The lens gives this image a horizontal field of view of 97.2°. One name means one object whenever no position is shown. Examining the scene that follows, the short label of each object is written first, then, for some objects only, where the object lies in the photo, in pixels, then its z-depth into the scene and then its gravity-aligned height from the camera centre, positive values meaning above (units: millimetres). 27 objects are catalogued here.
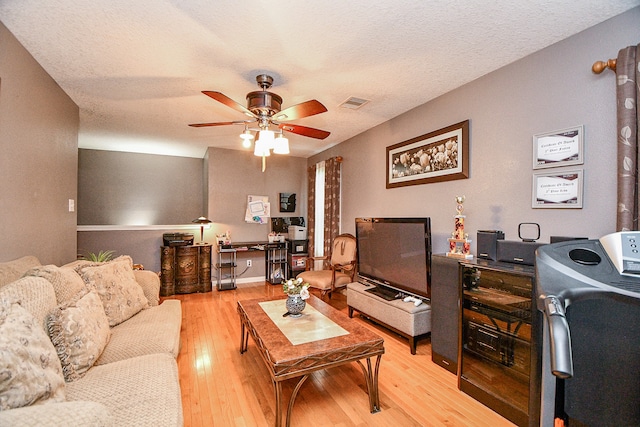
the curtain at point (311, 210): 5422 +89
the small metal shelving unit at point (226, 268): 4984 -981
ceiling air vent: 3000 +1228
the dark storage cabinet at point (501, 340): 1729 -857
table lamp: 4809 -117
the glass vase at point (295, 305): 2314 -743
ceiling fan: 2250 +895
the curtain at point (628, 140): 1584 +430
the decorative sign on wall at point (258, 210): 5430 +87
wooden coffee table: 1636 -837
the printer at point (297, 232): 5480 -344
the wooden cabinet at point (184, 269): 4617 -919
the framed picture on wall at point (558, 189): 1895 +184
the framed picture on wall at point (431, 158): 2693 +623
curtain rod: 1689 +919
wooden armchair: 3838 -792
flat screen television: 2729 -417
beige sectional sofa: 1008 -682
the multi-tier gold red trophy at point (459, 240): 2449 -219
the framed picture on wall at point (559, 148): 1886 +476
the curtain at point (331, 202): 4734 +221
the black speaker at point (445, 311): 2354 -828
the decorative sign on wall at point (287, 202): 5773 +258
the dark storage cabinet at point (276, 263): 5371 -942
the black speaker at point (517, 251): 1868 -248
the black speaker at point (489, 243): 2121 -211
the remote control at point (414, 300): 2788 -863
